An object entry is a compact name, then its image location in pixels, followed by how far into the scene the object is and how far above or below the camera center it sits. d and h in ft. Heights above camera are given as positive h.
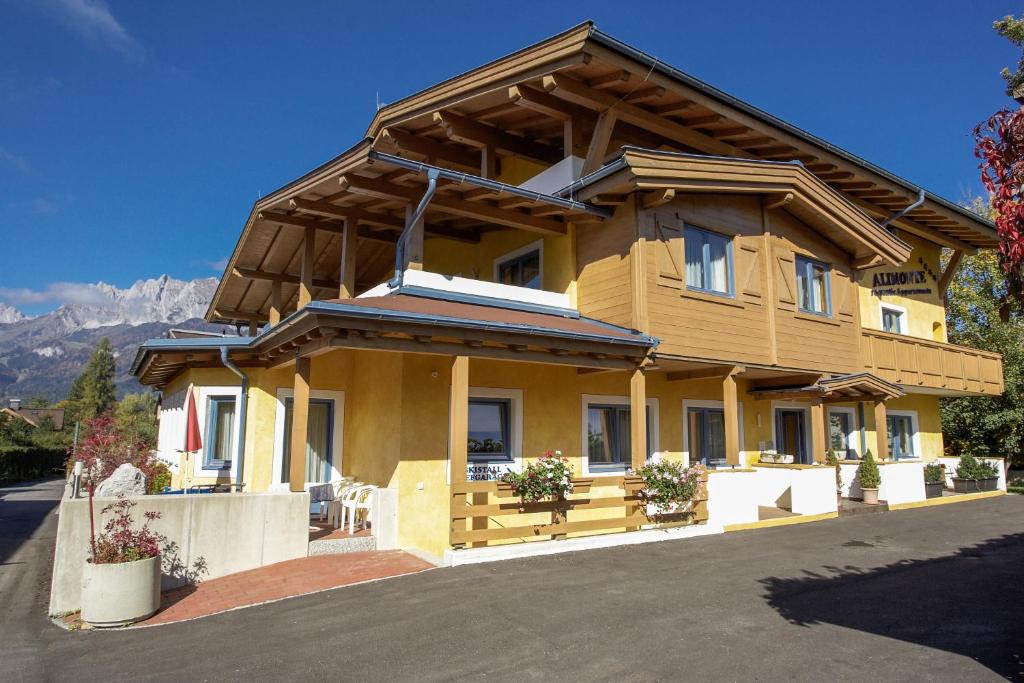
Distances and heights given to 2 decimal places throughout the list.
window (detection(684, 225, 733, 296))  39.88 +10.34
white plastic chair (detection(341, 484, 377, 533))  32.81 -3.25
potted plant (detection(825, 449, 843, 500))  48.44 -2.05
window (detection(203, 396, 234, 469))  37.83 +0.20
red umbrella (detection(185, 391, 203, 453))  31.58 +0.17
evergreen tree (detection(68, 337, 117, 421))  226.25 +18.44
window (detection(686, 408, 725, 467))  45.52 -0.01
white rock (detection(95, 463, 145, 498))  26.48 -1.88
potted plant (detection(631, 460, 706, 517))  34.53 -2.67
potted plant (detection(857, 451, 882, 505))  47.11 -3.09
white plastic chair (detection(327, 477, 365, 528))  34.35 -3.54
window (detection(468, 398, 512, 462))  35.29 +0.27
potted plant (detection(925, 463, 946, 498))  52.70 -3.66
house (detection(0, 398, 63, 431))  181.78 +7.01
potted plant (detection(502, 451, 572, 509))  30.19 -2.02
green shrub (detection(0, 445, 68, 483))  108.58 -4.62
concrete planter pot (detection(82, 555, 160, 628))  21.77 -5.11
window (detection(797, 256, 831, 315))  45.83 +10.04
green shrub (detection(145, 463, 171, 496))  36.52 -2.40
